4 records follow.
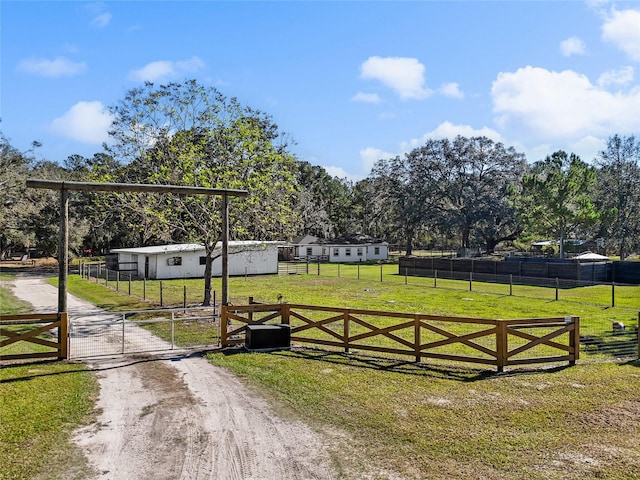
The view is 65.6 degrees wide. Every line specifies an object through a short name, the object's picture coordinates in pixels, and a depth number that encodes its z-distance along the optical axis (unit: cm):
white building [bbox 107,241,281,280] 3825
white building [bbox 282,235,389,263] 6269
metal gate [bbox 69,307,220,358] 1309
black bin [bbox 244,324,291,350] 1266
